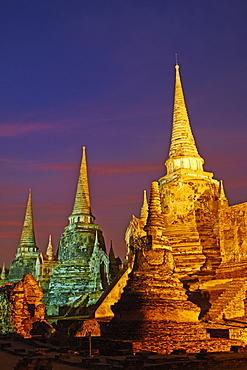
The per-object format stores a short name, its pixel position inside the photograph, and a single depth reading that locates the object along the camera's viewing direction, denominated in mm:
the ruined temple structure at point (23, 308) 21562
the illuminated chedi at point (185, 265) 16172
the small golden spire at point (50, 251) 47791
